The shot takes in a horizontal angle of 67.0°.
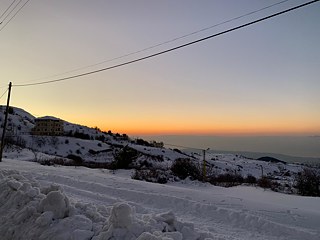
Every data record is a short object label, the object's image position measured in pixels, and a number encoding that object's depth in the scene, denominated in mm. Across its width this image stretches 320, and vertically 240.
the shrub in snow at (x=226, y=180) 13039
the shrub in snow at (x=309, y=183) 11210
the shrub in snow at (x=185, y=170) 14003
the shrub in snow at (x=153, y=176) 12702
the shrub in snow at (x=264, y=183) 11530
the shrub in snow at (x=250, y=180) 14616
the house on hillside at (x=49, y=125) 71300
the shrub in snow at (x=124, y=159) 18630
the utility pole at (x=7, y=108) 19341
